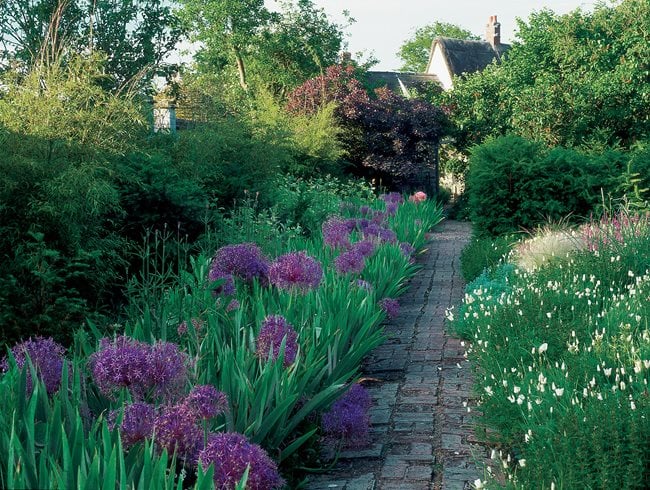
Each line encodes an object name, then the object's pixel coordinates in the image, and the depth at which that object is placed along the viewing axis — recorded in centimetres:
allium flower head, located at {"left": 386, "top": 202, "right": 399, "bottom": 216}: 1155
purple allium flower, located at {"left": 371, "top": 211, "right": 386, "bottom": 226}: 942
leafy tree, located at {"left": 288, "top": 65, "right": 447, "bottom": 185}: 1902
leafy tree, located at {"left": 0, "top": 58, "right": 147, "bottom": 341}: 524
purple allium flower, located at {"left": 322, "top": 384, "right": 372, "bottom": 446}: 373
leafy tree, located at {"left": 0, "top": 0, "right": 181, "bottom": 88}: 1638
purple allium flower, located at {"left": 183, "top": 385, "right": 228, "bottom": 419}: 252
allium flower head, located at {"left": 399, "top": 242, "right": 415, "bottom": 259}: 866
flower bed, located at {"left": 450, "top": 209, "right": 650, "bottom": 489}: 292
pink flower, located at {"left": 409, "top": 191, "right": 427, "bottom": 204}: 1516
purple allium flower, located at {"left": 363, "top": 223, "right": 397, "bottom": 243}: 766
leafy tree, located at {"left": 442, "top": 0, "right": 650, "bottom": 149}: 1675
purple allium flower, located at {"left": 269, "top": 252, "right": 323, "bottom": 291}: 422
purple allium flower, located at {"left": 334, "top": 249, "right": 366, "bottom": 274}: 557
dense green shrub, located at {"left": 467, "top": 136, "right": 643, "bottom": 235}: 1118
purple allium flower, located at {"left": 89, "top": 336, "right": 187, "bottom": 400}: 243
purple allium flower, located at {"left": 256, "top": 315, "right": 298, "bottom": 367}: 343
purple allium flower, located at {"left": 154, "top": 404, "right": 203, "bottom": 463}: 236
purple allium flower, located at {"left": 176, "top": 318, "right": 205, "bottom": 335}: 362
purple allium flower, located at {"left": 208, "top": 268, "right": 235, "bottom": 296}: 415
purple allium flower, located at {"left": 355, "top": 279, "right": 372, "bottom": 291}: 566
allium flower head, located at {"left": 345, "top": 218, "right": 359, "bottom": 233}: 788
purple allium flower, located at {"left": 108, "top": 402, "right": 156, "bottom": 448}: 231
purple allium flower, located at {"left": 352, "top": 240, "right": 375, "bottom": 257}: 620
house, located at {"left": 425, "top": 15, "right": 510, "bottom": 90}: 3553
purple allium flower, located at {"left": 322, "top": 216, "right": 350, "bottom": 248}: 623
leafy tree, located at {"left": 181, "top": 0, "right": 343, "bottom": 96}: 2405
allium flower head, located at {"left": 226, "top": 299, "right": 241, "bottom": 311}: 402
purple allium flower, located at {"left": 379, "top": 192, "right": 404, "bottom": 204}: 1359
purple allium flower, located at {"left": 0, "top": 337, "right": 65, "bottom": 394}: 273
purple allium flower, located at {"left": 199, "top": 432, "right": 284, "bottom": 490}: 241
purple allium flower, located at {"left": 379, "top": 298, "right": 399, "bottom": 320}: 643
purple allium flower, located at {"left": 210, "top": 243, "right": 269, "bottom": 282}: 425
